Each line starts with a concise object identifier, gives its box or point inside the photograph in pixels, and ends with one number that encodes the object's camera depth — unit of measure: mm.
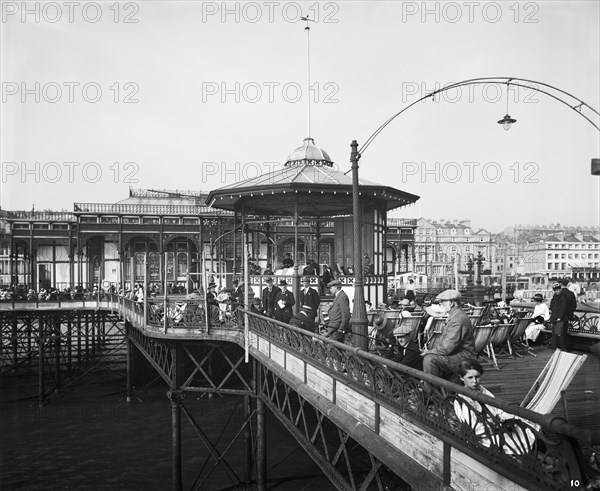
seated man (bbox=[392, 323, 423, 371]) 7996
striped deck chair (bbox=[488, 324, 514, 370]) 11953
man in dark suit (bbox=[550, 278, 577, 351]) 12406
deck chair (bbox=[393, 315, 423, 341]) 12828
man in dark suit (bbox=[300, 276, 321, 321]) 12582
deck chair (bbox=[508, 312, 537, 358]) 12961
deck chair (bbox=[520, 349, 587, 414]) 6204
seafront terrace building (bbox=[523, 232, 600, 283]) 104062
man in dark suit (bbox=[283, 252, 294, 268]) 22500
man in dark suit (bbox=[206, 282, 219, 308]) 15751
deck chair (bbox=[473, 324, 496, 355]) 11180
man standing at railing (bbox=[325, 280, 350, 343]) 10492
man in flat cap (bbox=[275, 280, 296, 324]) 14170
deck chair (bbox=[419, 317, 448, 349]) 12467
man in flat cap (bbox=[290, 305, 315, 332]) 12039
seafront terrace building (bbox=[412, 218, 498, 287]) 104656
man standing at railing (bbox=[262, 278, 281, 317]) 14561
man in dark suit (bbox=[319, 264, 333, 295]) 18781
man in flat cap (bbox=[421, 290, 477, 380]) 6699
